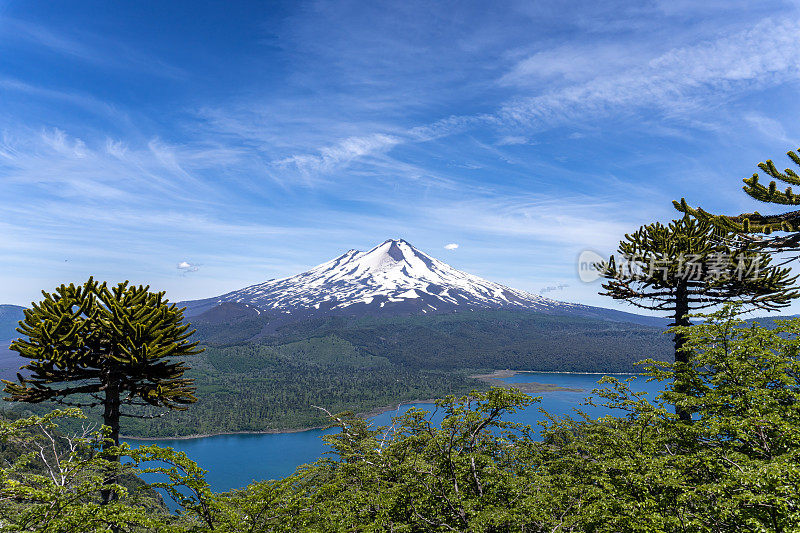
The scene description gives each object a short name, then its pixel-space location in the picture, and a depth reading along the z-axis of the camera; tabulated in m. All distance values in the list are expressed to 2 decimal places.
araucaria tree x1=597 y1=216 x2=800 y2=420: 14.66
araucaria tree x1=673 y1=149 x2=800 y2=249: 10.35
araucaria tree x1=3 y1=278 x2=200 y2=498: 10.58
